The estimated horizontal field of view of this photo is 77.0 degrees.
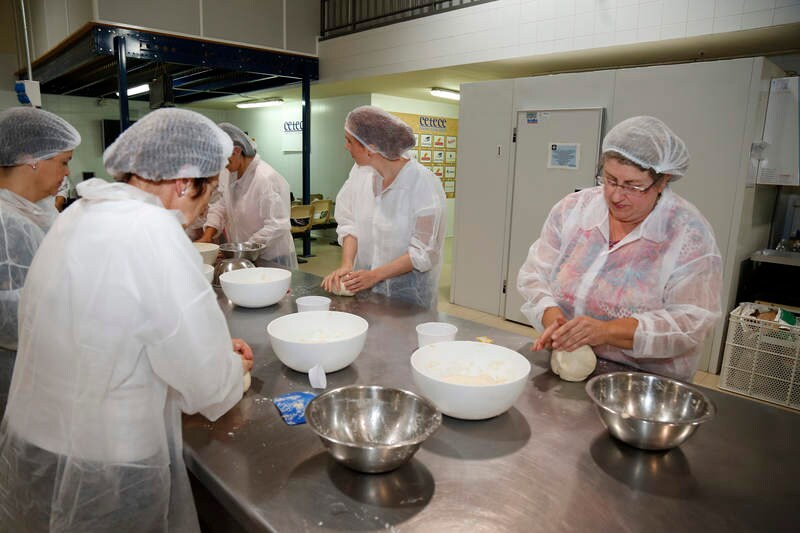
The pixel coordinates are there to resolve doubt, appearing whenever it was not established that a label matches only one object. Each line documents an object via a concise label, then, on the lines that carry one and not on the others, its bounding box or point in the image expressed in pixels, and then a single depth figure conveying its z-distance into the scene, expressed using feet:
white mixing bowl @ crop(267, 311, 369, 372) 4.57
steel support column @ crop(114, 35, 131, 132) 15.44
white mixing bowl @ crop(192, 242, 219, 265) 8.45
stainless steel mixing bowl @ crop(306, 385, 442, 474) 3.63
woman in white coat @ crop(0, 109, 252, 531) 3.18
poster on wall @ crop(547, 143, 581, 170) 13.41
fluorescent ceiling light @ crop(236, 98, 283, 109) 28.75
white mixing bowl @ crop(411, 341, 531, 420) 3.75
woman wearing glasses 4.87
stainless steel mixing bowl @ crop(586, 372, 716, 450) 3.44
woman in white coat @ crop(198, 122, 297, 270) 10.14
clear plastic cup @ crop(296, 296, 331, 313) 6.04
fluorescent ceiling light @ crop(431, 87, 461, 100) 22.01
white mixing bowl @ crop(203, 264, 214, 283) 7.18
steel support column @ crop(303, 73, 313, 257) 20.97
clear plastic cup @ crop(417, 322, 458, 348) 5.00
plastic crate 10.11
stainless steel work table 2.96
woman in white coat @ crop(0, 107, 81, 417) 5.57
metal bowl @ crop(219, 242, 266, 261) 9.03
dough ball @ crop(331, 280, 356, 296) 7.31
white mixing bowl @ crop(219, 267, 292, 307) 6.52
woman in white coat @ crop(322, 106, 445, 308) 7.61
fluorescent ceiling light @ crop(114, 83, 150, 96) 24.55
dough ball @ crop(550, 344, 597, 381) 4.68
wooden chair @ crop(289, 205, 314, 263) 21.53
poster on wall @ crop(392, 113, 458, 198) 26.73
